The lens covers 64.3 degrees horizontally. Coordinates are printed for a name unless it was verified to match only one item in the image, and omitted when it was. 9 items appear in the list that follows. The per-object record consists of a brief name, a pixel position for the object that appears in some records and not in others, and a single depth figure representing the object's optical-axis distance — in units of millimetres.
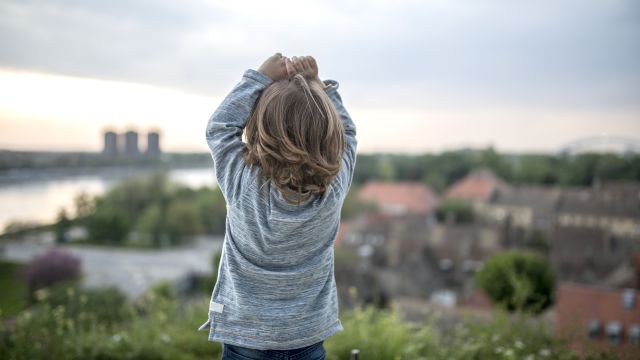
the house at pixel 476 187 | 34312
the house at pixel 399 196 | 35062
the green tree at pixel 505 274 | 10773
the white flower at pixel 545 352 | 2353
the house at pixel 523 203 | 27875
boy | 1027
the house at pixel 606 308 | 7277
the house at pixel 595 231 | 13856
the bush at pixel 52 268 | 10195
